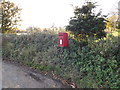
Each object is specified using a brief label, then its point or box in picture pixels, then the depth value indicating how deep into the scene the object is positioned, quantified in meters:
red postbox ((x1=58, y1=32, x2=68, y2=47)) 4.71
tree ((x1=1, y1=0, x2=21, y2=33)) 10.07
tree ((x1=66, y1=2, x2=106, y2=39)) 4.96
